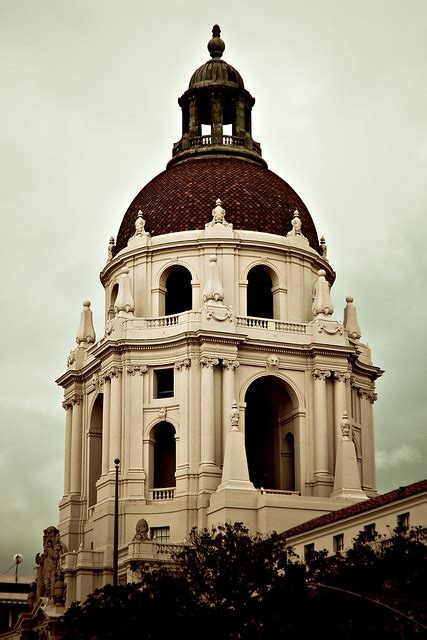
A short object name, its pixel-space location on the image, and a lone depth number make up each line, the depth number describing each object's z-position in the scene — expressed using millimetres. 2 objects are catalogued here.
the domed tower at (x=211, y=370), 72438
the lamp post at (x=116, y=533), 59812
